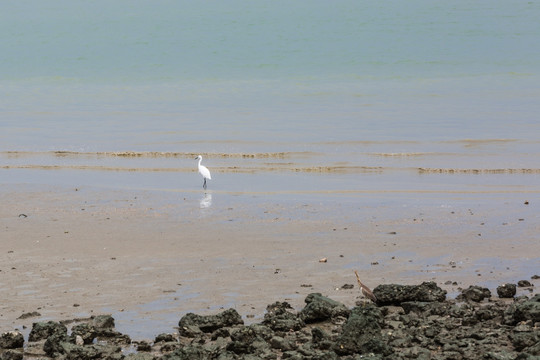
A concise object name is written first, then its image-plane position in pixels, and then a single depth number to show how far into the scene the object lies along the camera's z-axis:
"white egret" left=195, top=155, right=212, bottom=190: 38.07
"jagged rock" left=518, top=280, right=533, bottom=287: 20.03
